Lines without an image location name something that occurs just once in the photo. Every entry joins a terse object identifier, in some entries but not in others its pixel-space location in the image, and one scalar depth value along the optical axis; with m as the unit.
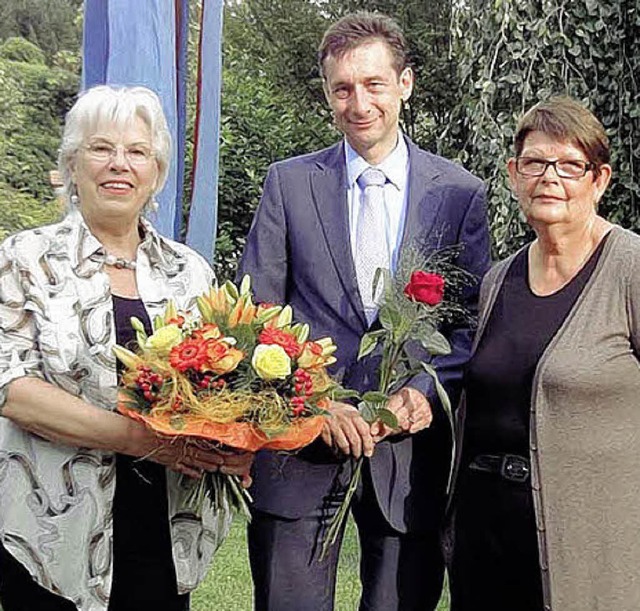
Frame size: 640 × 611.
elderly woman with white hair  2.29
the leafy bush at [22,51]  15.42
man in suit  2.81
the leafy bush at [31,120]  11.78
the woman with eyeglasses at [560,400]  2.51
